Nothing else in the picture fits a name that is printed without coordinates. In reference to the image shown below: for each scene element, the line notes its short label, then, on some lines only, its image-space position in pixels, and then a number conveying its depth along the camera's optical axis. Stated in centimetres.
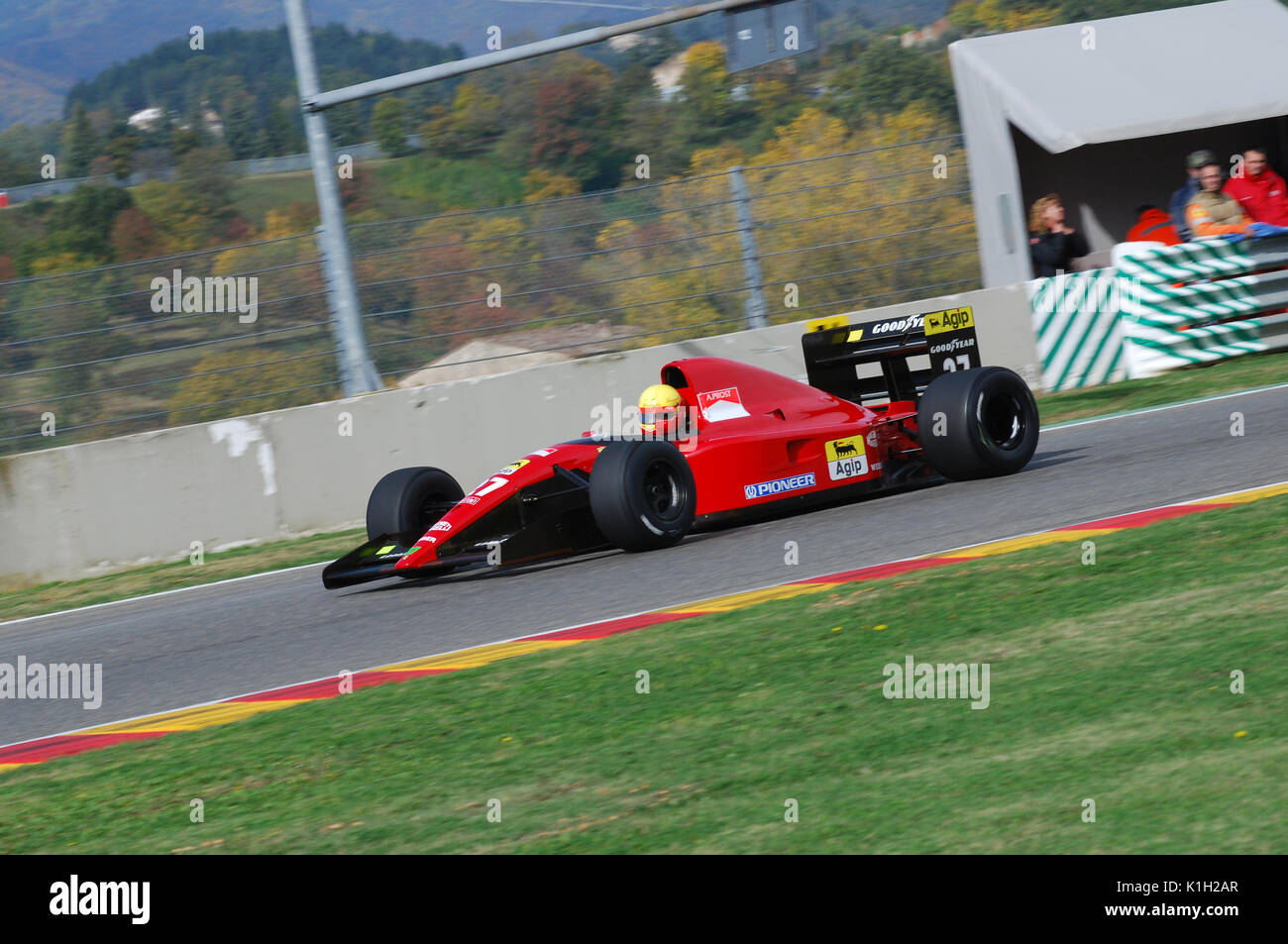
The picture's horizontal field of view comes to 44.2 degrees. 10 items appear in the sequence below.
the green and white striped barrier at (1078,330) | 1400
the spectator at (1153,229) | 1504
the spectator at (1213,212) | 1446
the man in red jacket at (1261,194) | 1594
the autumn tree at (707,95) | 4562
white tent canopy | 1667
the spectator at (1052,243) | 1516
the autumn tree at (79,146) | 4766
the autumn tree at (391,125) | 4646
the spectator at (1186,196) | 1474
